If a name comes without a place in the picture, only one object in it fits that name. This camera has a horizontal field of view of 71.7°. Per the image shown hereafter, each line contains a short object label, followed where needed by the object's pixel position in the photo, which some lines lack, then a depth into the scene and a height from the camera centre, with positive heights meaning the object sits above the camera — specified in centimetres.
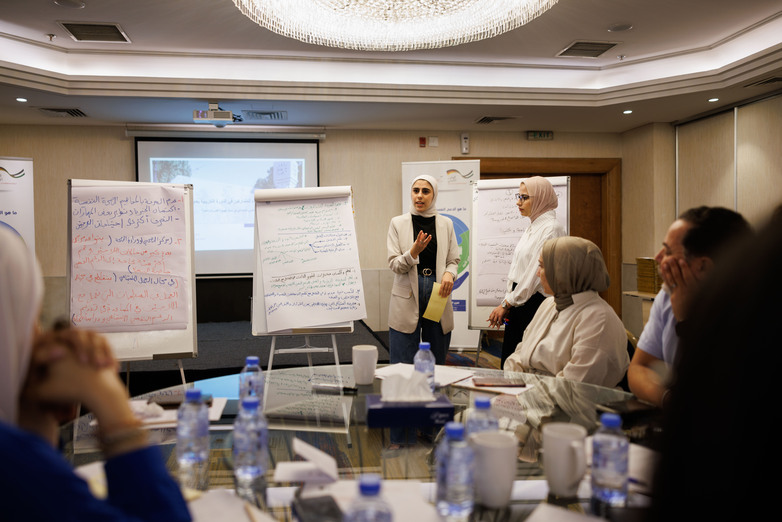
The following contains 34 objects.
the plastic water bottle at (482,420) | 125 -40
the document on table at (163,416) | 152 -45
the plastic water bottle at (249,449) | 118 -42
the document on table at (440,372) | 195 -44
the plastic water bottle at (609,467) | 104 -42
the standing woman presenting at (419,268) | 332 -8
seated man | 145 -7
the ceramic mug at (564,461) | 107 -41
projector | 469 +125
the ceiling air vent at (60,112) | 496 +138
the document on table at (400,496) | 97 -46
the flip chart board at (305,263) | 305 -3
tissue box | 143 -42
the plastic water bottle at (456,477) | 98 -40
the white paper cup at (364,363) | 195 -38
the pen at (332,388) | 189 -47
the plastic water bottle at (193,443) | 118 -42
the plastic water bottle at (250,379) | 170 -39
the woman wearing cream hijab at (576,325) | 202 -28
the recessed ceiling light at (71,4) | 352 +168
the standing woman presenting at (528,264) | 318 -6
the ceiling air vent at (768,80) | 421 +136
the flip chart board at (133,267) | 275 -4
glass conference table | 126 -48
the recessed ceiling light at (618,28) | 410 +173
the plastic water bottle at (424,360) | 185 -36
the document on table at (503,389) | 182 -46
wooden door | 627 +72
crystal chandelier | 262 +123
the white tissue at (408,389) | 148 -36
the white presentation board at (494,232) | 456 +19
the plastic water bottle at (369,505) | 77 -36
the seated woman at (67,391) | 75 -19
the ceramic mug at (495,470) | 102 -41
